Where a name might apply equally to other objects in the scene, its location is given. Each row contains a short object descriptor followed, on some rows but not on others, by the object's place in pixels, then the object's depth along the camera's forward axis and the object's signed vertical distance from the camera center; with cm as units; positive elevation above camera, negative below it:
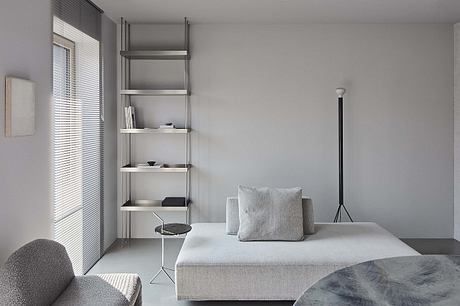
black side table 382 -72
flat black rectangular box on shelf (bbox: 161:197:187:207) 507 -62
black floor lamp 506 +4
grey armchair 229 -77
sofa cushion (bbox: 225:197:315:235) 407 -65
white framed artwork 269 +26
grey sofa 331 -93
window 368 +4
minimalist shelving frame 505 +19
